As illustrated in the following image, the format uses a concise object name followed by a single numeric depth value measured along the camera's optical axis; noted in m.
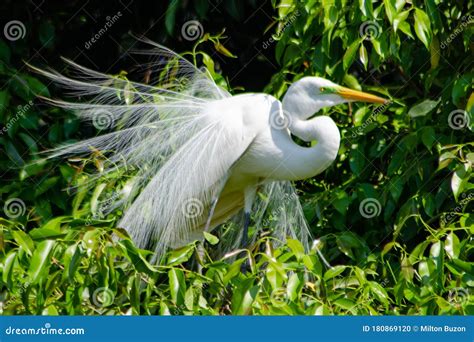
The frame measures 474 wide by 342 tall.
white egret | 6.18
